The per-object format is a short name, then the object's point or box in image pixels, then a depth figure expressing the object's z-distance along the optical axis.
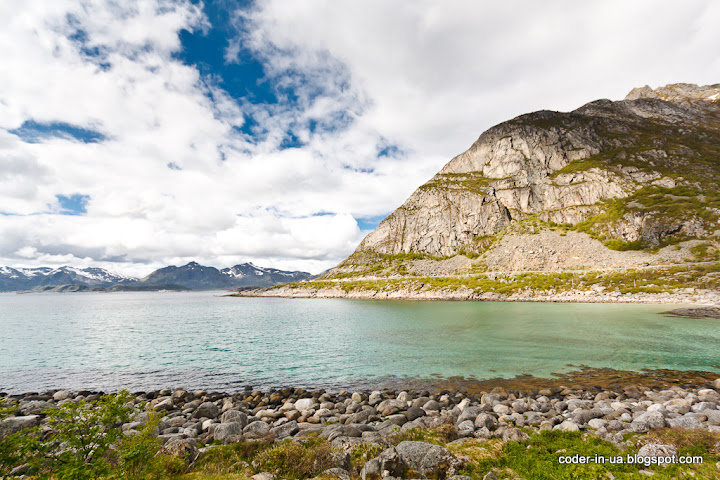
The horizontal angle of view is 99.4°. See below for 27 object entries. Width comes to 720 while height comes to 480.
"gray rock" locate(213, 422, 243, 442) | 14.18
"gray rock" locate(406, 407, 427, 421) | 16.62
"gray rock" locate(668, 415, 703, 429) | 12.73
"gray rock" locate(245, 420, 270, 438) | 14.42
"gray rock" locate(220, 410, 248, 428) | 15.90
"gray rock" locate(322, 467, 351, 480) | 9.20
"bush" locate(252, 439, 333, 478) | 9.58
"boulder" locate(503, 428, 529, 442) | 12.09
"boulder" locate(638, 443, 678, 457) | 9.64
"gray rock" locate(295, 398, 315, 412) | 19.33
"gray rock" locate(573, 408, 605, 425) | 14.52
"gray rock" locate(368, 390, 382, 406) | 20.16
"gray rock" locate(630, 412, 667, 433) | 12.73
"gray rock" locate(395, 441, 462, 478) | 9.44
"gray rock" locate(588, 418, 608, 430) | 13.38
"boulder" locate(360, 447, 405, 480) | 9.17
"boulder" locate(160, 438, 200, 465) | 10.50
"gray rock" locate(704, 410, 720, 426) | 13.31
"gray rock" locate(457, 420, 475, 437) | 13.20
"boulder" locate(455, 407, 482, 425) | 15.56
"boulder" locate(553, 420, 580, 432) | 12.89
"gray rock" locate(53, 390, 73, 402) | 23.02
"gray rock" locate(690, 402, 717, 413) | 15.81
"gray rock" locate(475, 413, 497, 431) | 14.09
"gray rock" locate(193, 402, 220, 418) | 18.05
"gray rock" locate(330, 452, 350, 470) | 9.87
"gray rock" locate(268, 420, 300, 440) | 14.73
